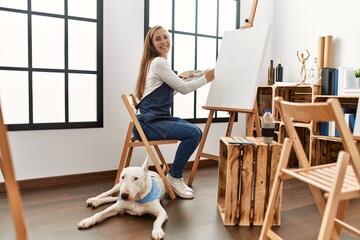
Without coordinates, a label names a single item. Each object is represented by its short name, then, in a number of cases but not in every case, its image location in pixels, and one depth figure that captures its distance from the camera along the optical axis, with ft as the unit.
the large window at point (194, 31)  11.75
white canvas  8.95
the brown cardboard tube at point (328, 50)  11.76
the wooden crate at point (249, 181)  6.79
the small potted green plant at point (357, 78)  10.34
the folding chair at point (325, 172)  3.87
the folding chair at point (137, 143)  8.35
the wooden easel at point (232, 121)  8.93
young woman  8.73
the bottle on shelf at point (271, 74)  13.28
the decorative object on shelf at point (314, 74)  11.78
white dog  6.79
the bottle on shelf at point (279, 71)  13.17
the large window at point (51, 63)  9.14
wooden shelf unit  12.33
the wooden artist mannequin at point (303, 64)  12.29
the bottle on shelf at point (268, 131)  7.05
